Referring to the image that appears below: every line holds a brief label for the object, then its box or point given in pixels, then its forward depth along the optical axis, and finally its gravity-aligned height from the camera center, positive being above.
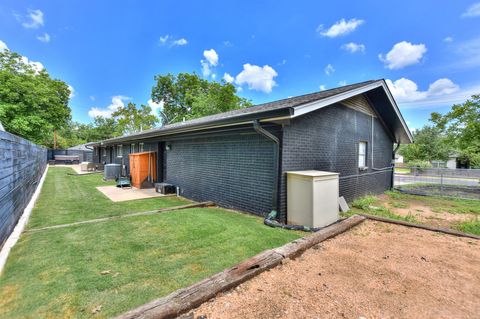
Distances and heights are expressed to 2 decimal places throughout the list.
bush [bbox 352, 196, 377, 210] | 6.60 -1.46
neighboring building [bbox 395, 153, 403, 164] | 43.41 -0.23
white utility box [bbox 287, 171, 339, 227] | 4.47 -0.89
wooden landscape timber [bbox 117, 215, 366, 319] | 1.78 -1.29
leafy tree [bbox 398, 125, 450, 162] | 28.22 +1.27
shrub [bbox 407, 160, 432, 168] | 25.78 -0.79
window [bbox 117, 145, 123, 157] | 15.33 +0.50
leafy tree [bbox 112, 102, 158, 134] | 40.12 +7.41
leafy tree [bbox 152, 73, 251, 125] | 32.32 +10.37
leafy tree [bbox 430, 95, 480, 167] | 12.09 +2.10
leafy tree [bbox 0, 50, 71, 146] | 16.20 +4.52
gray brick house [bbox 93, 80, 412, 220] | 4.92 +0.24
